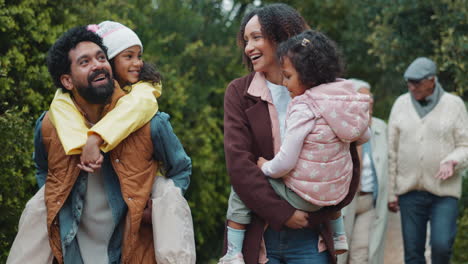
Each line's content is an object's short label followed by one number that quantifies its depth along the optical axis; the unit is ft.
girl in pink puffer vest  12.69
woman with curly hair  13.14
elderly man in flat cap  21.47
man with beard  12.73
